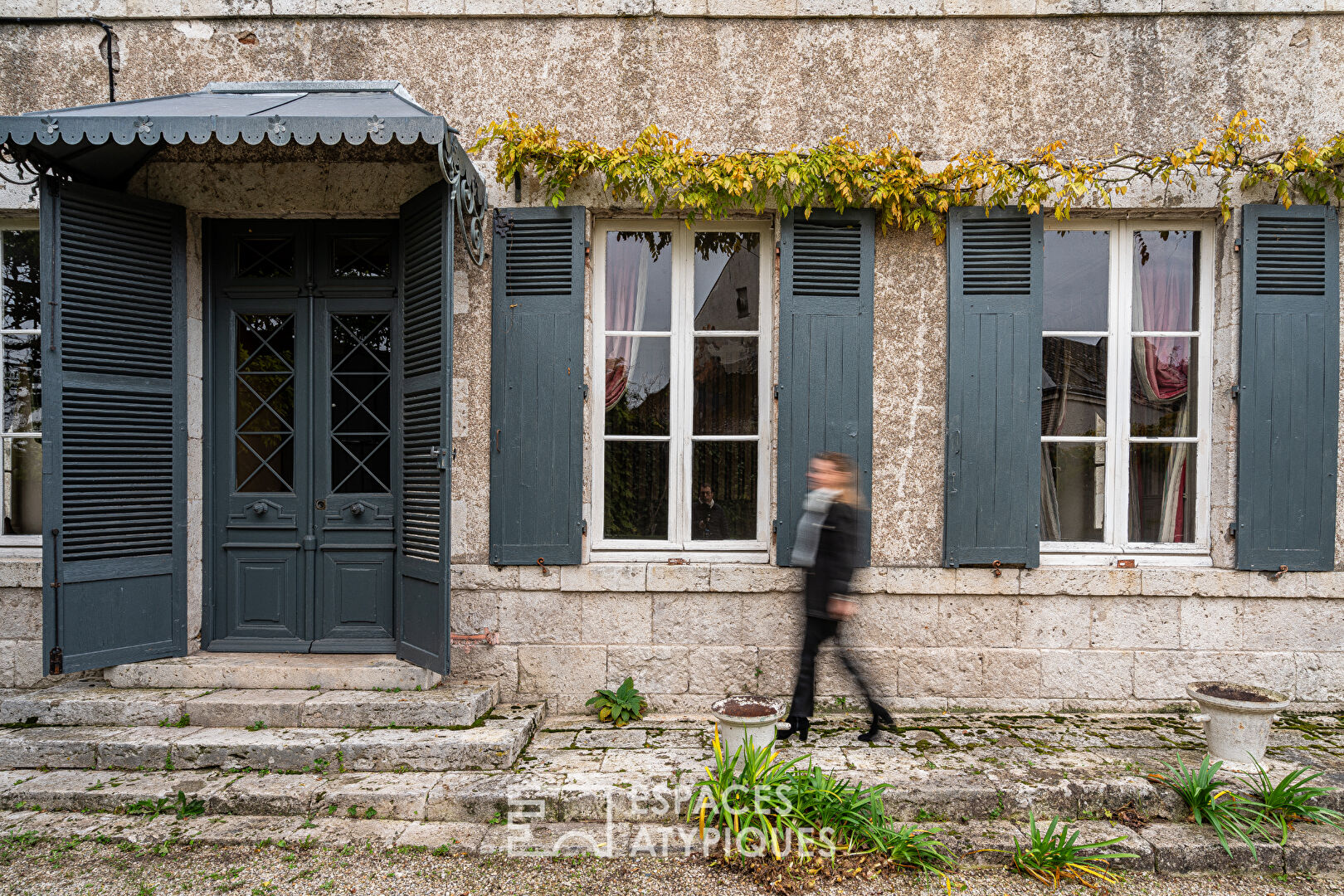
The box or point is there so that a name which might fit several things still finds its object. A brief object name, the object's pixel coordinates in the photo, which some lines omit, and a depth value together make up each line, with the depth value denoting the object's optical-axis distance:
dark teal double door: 4.37
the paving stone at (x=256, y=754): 3.47
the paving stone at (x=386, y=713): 3.73
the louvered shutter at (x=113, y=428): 3.78
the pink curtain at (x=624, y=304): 4.46
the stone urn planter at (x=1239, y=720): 3.31
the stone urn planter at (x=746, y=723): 3.11
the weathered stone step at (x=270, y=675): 3.94
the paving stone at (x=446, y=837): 2.98
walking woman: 3.57
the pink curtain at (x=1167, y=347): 4.41
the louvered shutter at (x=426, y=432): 3.83
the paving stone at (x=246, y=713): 3.73
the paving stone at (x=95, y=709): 3.75
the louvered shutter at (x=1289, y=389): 4.14
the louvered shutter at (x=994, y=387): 4.18
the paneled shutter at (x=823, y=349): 4.18
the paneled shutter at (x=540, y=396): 4.19
